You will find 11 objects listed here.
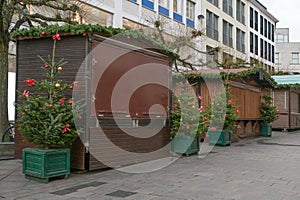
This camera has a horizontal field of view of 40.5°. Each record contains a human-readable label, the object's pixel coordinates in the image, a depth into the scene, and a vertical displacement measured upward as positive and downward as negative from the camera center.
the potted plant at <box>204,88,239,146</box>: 13.69 -0.23
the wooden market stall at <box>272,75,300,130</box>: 23.49 +0.57
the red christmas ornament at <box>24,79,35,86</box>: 7.19 +0.48
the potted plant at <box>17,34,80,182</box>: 6.98 -0.34
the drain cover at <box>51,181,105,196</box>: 6.23 -1.26
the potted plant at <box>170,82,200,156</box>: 10.77 -0.35
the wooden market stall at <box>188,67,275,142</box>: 15.10 +0.95
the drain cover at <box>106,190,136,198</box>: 6.05 -1.26
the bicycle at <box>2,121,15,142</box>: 11.22 -0.74
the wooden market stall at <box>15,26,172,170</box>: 7.95 +0.47
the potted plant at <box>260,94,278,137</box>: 18.94 -0.16
